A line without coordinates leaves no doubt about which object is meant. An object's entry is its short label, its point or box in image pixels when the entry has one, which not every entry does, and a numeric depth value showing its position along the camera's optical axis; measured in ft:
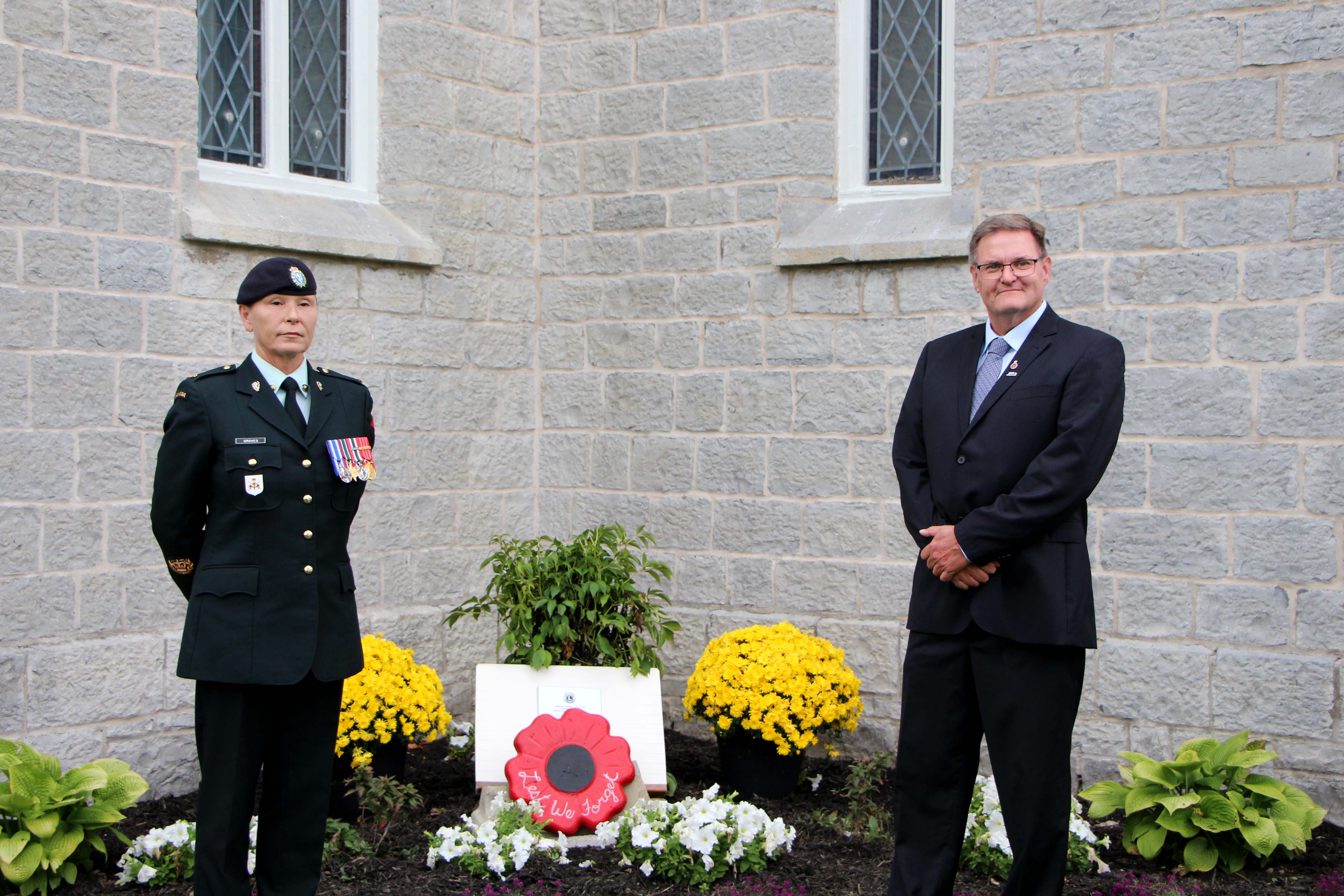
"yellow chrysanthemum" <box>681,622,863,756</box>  15.44
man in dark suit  10.27
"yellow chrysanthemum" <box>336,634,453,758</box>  14.90
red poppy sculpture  14.19
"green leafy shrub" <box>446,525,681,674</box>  15.69
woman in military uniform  10.41
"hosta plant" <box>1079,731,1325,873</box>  13.06
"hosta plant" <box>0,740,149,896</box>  12.28
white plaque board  15.24
